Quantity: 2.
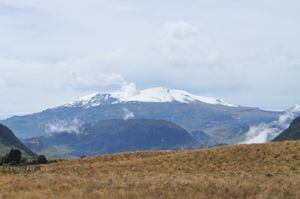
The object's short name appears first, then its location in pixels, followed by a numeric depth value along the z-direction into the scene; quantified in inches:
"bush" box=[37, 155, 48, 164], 3238.2
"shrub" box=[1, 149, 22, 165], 3556.6
